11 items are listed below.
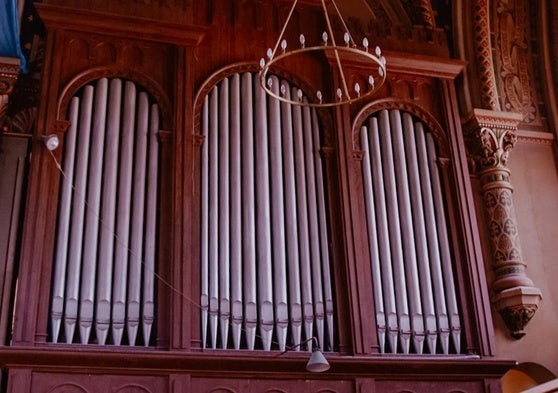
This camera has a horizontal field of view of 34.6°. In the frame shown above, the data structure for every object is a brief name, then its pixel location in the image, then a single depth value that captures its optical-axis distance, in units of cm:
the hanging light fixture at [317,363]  822
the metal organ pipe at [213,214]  905
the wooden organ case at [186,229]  854
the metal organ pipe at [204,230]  903
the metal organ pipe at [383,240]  957
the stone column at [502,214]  1038
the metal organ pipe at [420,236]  969
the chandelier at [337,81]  1073
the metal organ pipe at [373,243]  955
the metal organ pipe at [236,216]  910
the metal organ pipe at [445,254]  978
